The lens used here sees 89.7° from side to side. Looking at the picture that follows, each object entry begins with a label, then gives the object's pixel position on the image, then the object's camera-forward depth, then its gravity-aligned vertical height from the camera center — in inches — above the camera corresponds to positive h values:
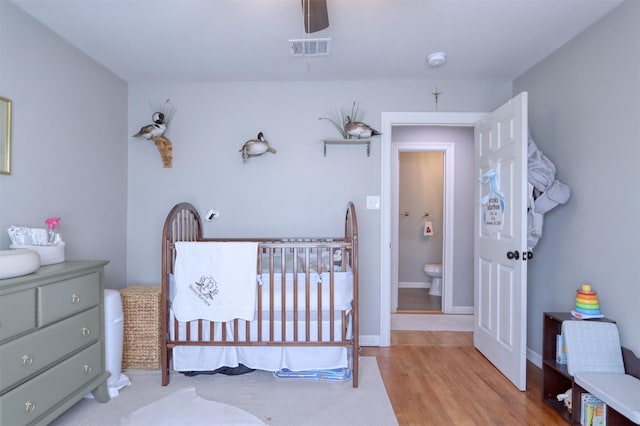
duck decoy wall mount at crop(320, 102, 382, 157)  100.8 +27.4
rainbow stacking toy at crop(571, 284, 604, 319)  69.8 -19.7
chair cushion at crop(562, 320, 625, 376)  64.9 -27.1
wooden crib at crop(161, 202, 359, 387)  79.6 -25.2
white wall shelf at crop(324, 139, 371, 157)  105.0 +23.8
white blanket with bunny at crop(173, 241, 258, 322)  78.0 -16.3
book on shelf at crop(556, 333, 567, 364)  72.6 -30.8
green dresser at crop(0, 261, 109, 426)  52.2 -24.0
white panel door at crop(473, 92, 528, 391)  78.1 -6.5
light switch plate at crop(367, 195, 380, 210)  108.3 +4.1
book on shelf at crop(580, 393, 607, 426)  61.2 -37.9
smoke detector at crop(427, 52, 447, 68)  88.9 +43.9
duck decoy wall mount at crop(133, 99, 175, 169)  100.3 +25.6
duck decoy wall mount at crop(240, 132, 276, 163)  102.4 +21.2
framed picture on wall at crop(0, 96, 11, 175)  65.9 +15.8
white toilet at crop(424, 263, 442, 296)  172.7 -33.9
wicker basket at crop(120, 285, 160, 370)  88.8 -34.9
